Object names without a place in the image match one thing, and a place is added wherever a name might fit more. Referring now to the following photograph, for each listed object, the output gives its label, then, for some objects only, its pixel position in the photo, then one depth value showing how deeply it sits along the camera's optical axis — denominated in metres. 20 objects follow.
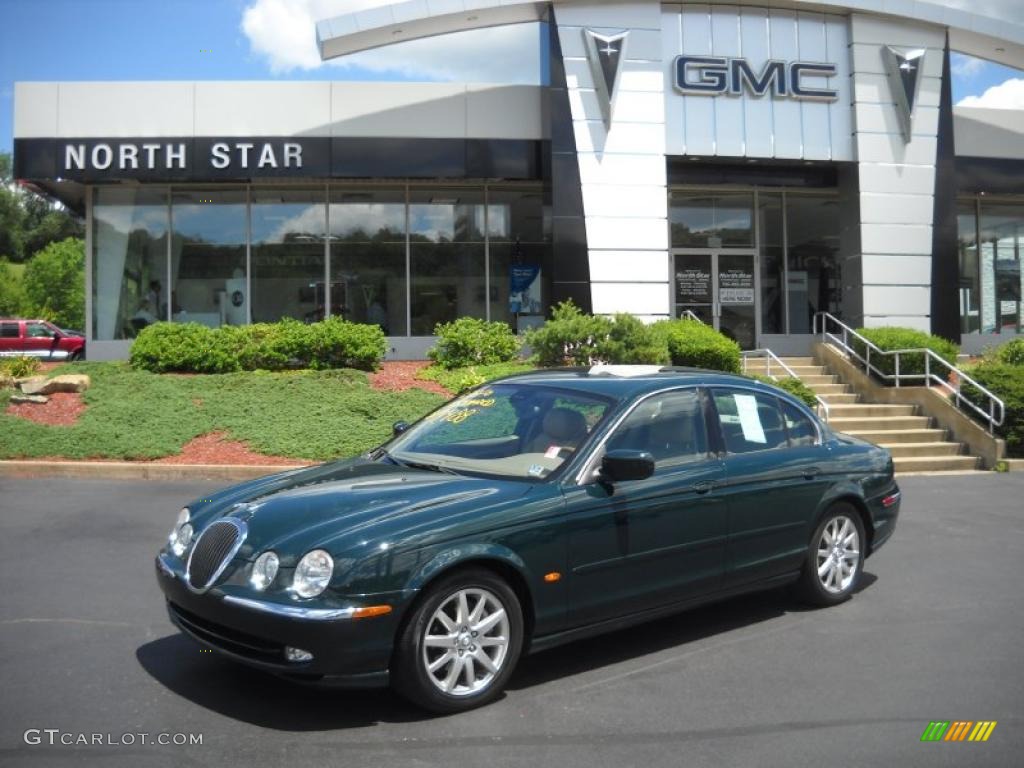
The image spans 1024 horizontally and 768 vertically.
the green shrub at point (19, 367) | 15.52
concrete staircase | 13.84
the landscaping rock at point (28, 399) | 13.87
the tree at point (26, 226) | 71.38
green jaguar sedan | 4.09
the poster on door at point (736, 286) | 21.86
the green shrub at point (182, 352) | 16.02
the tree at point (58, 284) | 58.72
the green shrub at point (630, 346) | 14.27
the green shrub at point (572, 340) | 14.46
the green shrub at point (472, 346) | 16.81
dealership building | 18.00
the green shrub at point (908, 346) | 16.39
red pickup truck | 30.34
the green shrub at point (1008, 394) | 14.11
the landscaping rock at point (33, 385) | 14.10
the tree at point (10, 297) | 57.84
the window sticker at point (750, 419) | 5.90
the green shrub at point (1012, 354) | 17.23
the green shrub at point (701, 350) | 15.20
